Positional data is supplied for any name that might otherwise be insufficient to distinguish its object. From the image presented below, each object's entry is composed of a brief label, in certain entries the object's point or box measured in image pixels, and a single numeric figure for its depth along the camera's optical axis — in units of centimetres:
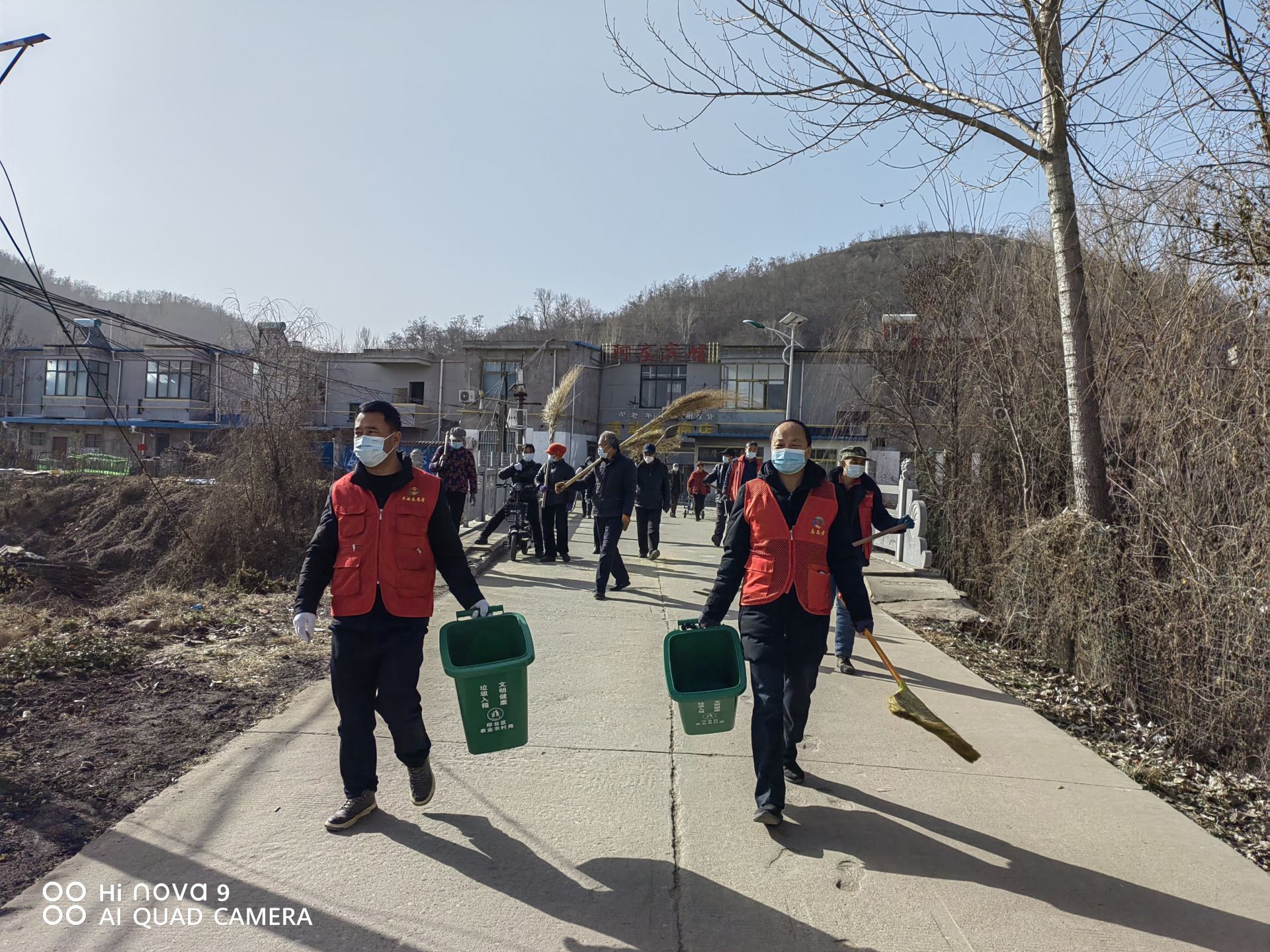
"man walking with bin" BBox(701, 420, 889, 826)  373
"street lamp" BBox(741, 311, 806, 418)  2182
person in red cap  1159
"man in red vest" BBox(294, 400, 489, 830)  352
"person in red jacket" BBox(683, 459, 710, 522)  2197
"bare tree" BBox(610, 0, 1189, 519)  686
